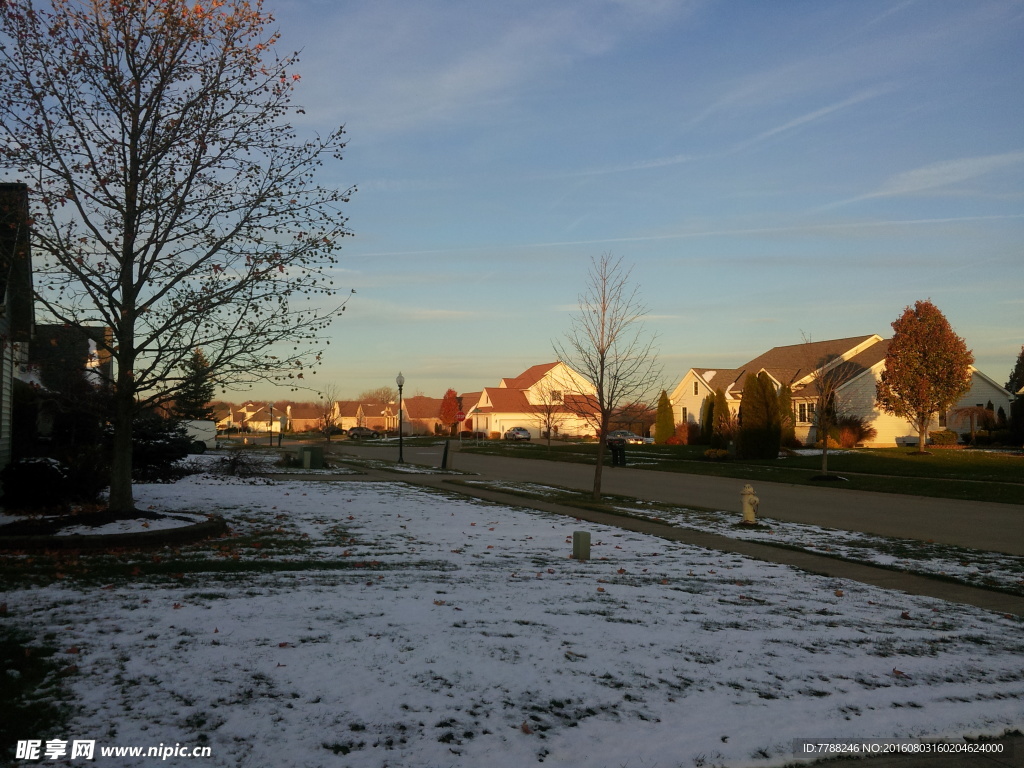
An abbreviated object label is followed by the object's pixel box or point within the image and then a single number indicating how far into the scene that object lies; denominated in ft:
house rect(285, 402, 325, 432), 494.67
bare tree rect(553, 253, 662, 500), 64.80
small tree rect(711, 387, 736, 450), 141.38
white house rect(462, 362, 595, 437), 265.95
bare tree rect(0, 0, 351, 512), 38.96
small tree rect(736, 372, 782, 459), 127.34
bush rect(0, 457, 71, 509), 46.75
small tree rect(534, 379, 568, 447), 214.75
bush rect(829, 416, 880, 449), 148.97
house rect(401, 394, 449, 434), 371.06
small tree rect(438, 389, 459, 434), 305.12
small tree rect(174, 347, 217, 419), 41.52
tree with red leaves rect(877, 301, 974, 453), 134.51
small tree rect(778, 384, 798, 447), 153.17
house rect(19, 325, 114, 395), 38.86
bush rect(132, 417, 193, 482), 71.41
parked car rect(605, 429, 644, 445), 206.22
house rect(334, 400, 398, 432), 420.36
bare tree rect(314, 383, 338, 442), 190.82
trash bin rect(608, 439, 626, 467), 121.29
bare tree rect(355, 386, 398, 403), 484.42
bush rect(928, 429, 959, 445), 146.00
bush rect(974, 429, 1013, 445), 143.54
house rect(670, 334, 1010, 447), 156.46
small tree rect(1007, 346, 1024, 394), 265.73
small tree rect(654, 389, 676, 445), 199.82
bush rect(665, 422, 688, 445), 194.49
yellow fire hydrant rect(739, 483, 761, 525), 52.47
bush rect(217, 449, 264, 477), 85.76
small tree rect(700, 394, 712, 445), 171.22
